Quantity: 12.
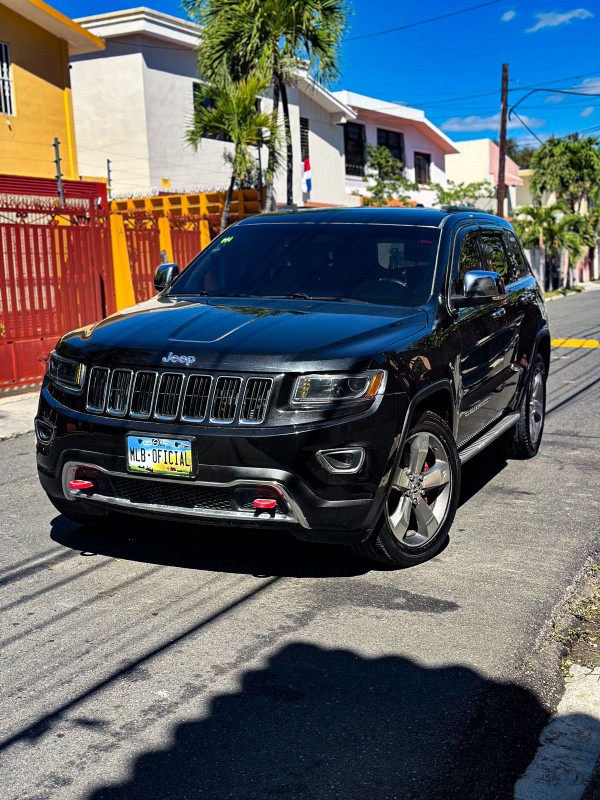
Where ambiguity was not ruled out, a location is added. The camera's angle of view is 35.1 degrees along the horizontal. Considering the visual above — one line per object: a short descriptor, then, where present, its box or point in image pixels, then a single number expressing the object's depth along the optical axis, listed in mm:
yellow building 18742
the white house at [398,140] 36562
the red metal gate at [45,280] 11156
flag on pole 29169
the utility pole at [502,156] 33156
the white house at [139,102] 23422
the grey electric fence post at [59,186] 15703
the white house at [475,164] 50812
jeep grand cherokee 4418
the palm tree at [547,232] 37812
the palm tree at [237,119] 16297
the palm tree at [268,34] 16500
